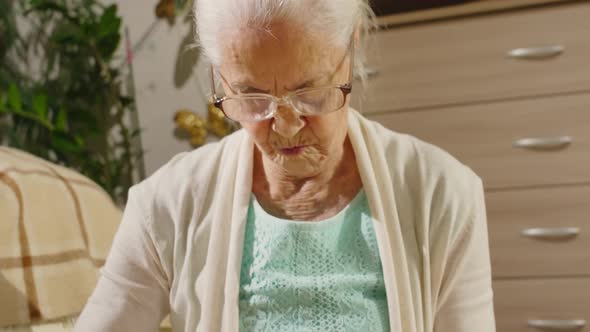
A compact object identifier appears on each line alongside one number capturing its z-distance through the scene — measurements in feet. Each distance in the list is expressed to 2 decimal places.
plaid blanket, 4.13
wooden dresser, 5.51
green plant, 7.32
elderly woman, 2.66
